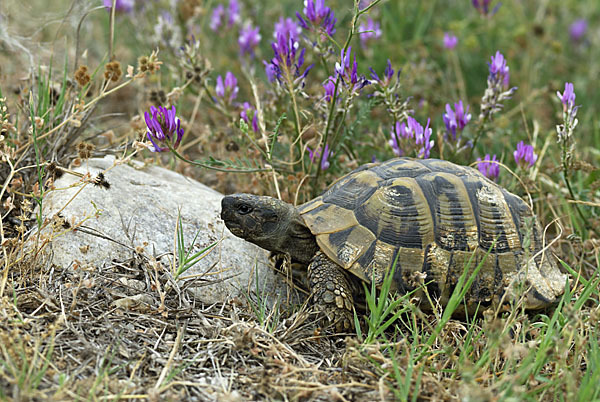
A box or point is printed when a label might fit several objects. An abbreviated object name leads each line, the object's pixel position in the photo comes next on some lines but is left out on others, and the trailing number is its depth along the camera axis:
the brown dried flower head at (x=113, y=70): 3.11
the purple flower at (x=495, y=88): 3.40
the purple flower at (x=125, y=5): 5.10
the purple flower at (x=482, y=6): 4.65
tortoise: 2.65
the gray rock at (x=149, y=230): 2.70
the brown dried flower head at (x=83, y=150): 2.91
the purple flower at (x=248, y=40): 4.54
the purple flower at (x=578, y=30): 6.28
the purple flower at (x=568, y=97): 3.06
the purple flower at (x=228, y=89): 3.74
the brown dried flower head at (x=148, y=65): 2.97
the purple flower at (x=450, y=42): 4.84
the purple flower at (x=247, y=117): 3.42
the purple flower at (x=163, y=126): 2.78
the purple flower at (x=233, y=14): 4.89
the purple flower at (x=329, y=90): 3.27
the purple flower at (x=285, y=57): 3.13
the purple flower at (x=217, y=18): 5.00
